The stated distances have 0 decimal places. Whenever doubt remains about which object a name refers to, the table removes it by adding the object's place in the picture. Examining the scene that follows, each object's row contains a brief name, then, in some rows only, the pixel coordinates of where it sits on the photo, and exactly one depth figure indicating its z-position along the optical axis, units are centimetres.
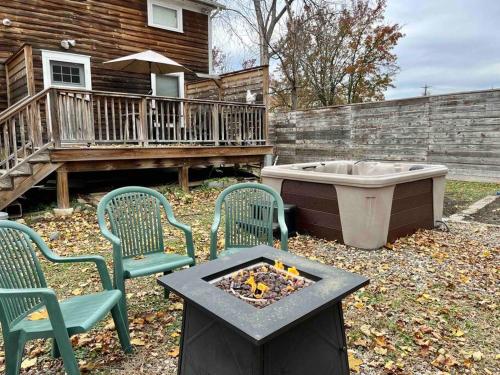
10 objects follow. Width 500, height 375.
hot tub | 401
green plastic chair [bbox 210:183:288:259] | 302
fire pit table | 133
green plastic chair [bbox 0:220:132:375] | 161
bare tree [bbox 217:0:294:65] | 1529
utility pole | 2147
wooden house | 556
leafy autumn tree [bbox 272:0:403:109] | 1606
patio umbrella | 739
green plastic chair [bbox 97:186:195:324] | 245
